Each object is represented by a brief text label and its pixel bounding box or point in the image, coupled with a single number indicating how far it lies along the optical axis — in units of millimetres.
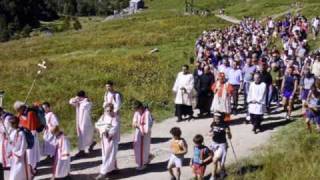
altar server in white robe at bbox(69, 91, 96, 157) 18766
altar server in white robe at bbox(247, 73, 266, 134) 19500
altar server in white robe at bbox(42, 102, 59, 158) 17234
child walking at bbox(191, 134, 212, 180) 14742
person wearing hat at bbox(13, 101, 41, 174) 16719
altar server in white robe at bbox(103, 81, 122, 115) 18203
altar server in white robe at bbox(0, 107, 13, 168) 16156
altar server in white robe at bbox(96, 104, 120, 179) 16484
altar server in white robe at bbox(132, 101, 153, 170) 17078
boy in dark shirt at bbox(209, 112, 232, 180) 15031
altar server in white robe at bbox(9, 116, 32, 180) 15062
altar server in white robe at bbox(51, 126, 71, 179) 16078
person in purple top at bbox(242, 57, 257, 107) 22844
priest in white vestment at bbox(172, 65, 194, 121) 22094
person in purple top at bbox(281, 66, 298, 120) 21423
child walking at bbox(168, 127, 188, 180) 14938
